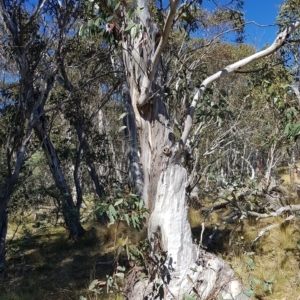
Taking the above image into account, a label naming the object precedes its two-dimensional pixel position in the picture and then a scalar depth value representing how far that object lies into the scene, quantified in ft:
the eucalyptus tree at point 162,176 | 10.75
